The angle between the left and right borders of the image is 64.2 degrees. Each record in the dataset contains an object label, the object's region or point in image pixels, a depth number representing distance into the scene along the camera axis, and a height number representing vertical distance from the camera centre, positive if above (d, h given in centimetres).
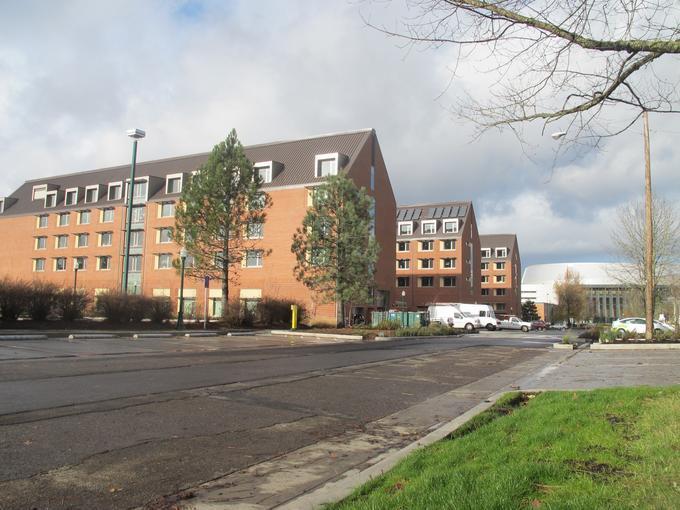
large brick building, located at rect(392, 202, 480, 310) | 7712 +815
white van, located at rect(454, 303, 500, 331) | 5734 -17
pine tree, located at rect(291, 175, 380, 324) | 3369 +402
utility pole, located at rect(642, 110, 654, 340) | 2345 +280
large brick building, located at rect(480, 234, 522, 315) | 9461 +667
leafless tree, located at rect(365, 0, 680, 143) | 506 +266
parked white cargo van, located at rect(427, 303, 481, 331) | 5366 -58
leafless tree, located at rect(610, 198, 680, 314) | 3142 +310
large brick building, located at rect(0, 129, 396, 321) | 4878 +947
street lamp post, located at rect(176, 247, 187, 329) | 2881 +2
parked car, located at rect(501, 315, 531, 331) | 6131 -138
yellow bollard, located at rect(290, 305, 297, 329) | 3362 -42
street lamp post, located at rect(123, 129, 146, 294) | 3198 +943
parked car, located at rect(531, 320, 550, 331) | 6922 -165
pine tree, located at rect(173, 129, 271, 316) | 3475 +653
